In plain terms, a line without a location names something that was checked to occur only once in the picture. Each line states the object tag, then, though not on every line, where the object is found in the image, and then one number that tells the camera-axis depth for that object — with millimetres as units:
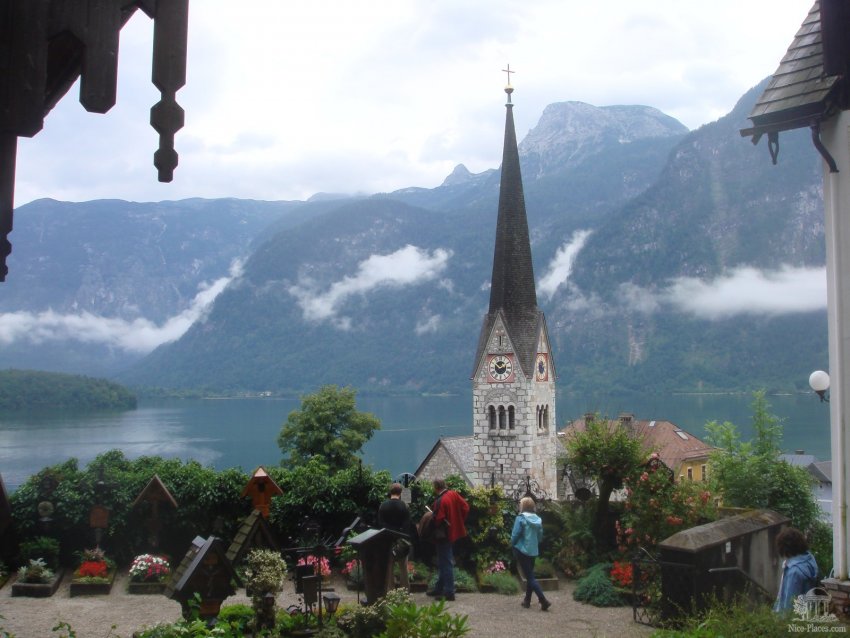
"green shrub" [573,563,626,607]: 12000
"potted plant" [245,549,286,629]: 9484
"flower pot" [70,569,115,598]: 12727
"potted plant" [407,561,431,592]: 12758
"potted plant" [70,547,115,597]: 12758
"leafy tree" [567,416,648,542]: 14398
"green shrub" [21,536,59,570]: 13602
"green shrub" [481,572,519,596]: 12828
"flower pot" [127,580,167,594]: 12875
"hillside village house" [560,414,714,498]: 53844
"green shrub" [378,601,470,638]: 7059
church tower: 38688
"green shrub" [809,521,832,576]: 12084
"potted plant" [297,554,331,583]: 12783
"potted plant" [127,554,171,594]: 12898
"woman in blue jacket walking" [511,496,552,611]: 11312
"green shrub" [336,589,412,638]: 8625
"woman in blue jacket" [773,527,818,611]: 8367
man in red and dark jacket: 11750
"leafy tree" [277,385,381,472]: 41312
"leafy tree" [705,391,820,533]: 13891
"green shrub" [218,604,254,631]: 9531
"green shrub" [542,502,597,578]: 14039
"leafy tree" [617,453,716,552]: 12969
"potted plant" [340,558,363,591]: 12806
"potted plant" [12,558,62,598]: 12516
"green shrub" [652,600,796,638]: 6750
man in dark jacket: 11078
